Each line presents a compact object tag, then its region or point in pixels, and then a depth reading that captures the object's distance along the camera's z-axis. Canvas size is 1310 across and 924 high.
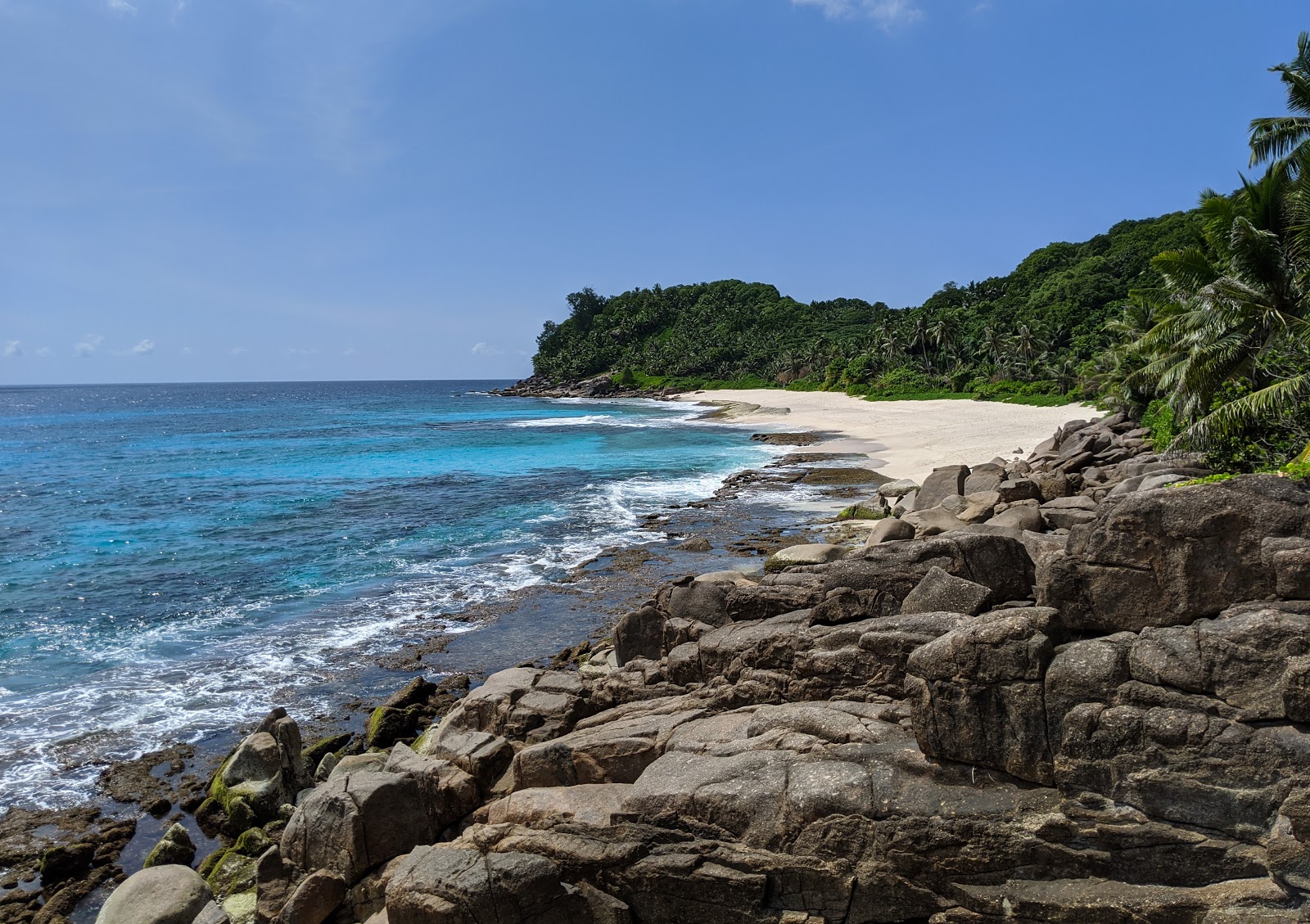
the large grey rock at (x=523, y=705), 13.59
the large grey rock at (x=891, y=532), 21.34
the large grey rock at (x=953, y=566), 12.39
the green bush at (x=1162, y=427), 29.89
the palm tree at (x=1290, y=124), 25.03
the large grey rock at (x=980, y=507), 23.03
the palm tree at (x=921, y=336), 110.25
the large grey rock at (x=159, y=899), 11.08
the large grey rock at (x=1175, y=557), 9.18
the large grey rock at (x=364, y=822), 11.00
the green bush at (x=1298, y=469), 16.36
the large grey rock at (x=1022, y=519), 19.28
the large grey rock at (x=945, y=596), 11.38
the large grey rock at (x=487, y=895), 8.94
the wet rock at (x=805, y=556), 21.66
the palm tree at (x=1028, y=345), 93.81
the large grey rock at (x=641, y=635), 16.44
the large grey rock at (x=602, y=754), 11.08
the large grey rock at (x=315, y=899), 10.50
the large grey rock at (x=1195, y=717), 7.75
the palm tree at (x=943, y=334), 107.12
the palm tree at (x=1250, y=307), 21.78
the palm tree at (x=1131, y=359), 40.53
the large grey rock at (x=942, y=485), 29.69
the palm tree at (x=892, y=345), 115.38
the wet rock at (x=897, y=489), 35.34
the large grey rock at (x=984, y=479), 30.30
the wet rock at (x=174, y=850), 12.90
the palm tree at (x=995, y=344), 98.88
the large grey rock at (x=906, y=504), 30.79
